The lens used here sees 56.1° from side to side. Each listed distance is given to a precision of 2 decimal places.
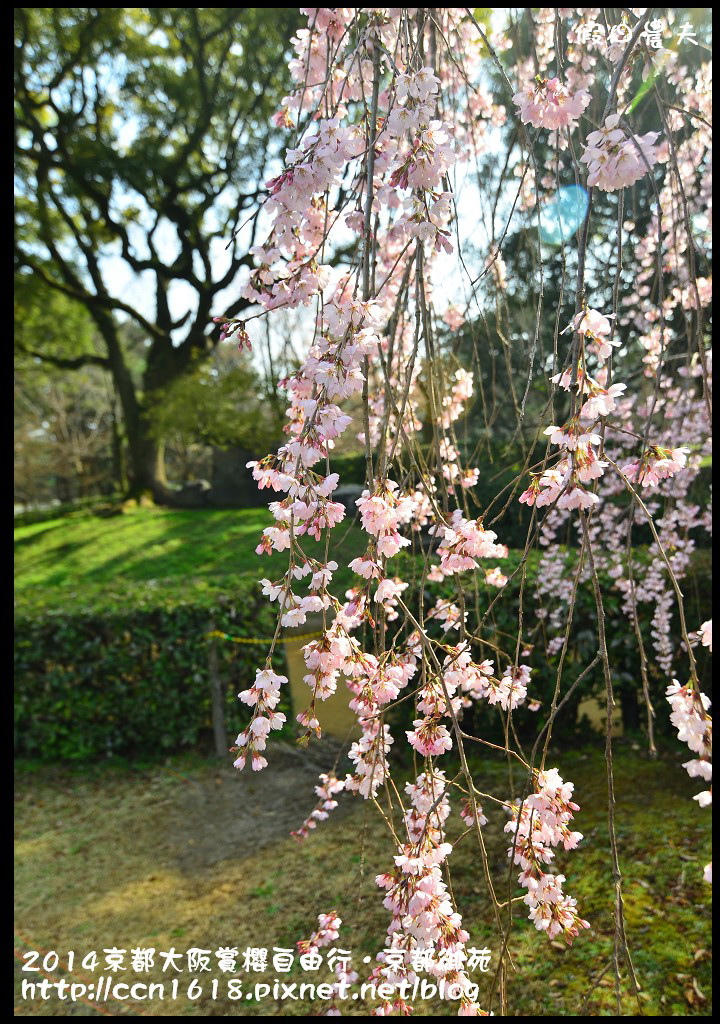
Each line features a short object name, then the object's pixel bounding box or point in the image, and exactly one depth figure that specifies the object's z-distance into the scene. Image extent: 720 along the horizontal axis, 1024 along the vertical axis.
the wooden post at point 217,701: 3.34
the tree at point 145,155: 8.62
